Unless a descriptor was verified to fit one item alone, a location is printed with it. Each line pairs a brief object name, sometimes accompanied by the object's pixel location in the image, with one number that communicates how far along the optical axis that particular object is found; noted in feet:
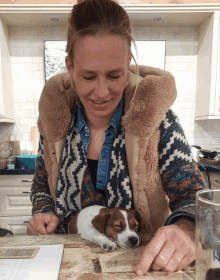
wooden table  1.36
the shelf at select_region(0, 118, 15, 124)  7.50
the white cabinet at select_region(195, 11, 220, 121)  7.15
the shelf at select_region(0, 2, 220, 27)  6.98
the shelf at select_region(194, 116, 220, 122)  7.32
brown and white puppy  2.36
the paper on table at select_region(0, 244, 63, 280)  1.34
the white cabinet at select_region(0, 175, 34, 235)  6.93
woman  2.33
